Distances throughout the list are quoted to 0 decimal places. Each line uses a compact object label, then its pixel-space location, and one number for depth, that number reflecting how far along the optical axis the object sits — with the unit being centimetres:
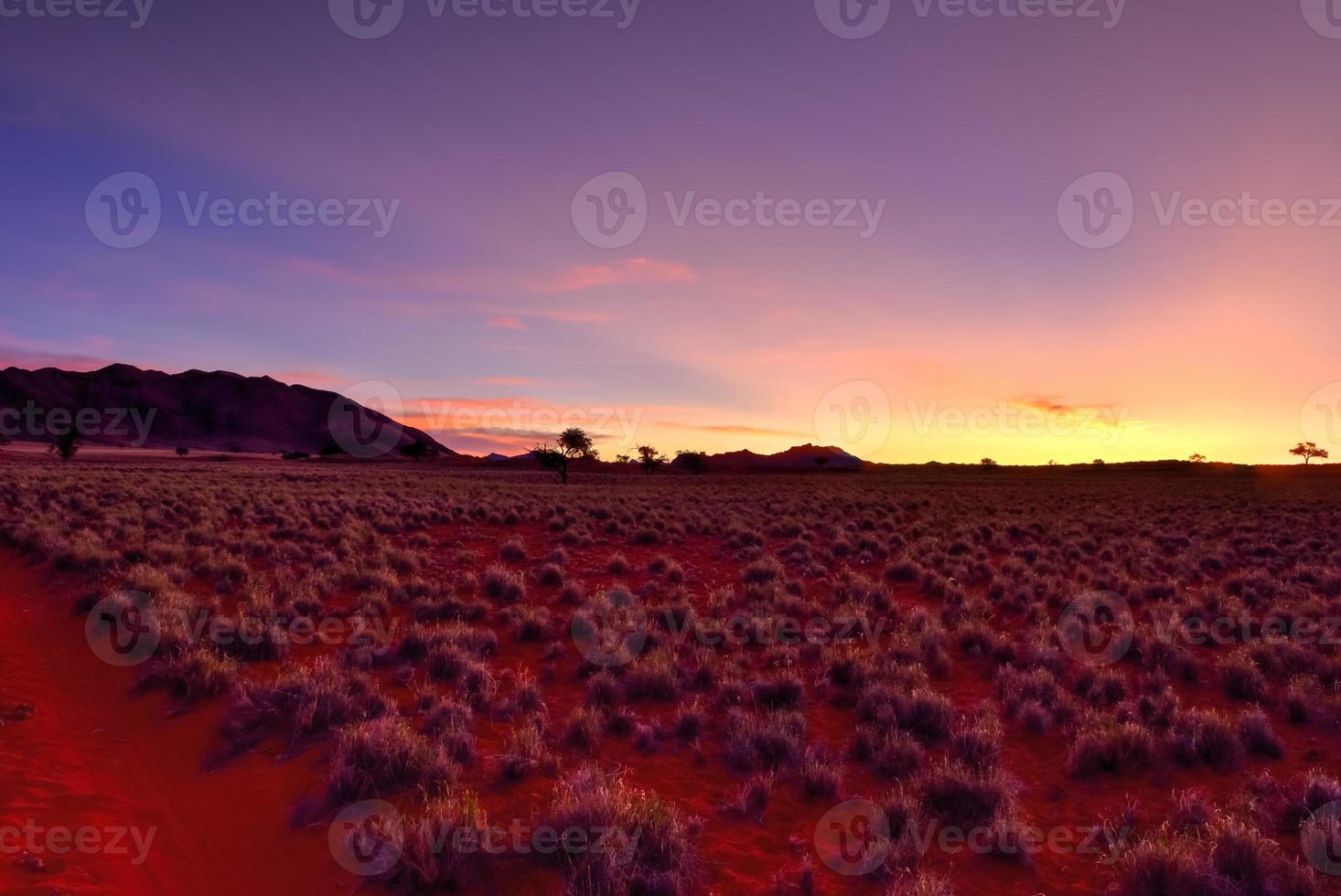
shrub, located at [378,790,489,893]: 435
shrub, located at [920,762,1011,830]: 526
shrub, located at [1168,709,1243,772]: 627
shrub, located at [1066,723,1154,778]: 620
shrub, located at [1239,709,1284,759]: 650
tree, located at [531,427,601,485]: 6656
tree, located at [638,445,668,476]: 8606
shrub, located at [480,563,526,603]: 1241
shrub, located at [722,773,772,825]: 548
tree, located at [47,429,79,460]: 6384
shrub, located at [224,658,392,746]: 635
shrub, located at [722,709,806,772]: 627
